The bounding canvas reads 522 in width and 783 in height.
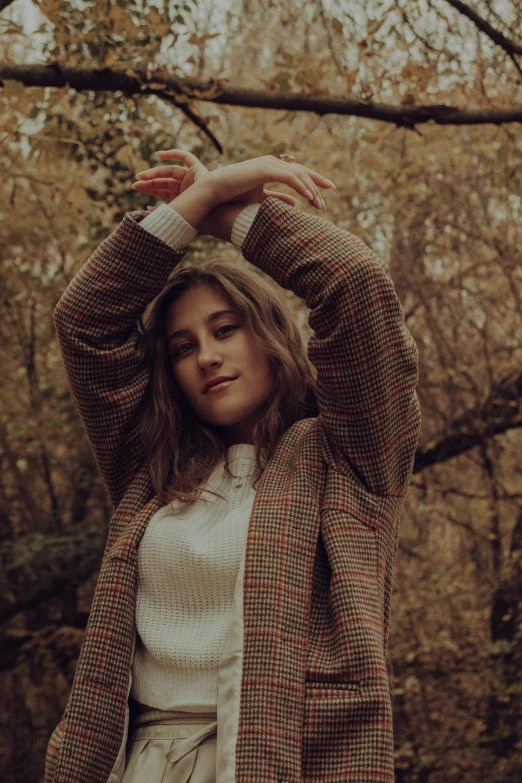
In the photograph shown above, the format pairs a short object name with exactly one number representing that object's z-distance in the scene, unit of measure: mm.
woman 1328
